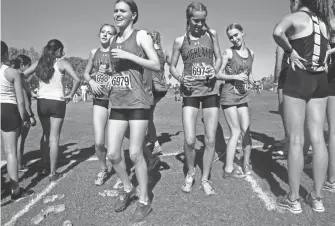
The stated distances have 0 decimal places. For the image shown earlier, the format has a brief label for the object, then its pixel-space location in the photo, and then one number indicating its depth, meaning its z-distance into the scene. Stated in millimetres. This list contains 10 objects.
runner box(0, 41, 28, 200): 3834
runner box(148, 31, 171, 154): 5293
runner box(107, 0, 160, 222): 3064
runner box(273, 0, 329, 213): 2963
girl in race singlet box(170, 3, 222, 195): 3830
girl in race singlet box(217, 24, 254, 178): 4305
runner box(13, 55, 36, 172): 5172
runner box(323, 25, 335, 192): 3637
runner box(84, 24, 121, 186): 4328
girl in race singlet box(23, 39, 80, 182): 4504
